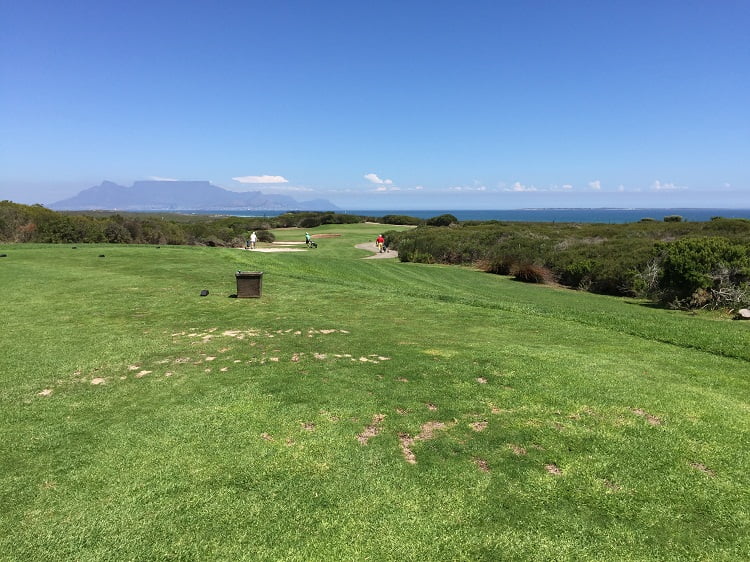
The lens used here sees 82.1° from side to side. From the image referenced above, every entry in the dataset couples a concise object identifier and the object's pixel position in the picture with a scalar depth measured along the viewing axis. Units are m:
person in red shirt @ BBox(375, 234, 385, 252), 36.13
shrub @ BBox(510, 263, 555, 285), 23.60
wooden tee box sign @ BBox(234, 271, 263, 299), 11.58
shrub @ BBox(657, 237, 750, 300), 15.70
